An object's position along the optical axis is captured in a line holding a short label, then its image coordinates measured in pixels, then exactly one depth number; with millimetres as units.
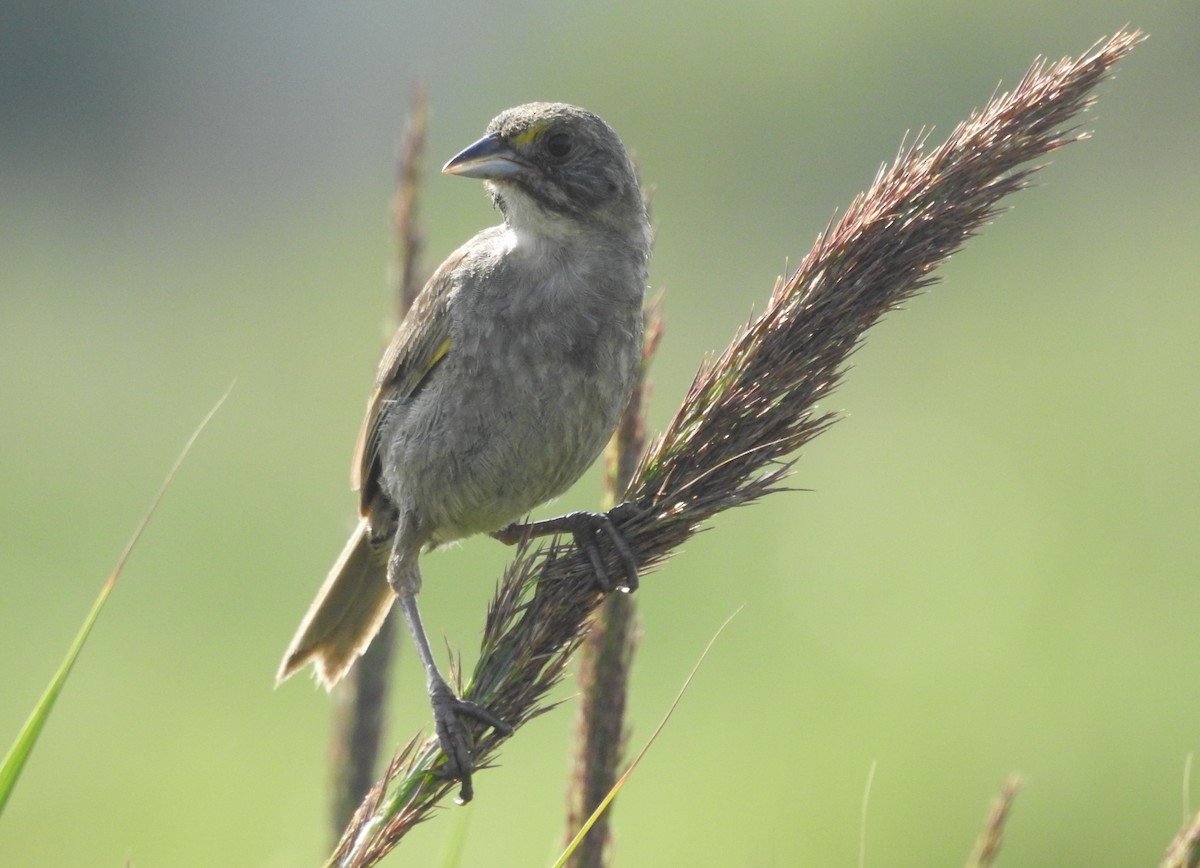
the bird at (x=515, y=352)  7715
